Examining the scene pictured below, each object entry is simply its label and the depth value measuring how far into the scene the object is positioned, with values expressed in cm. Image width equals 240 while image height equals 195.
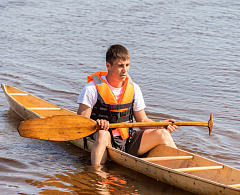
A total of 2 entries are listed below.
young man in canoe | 799
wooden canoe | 660
